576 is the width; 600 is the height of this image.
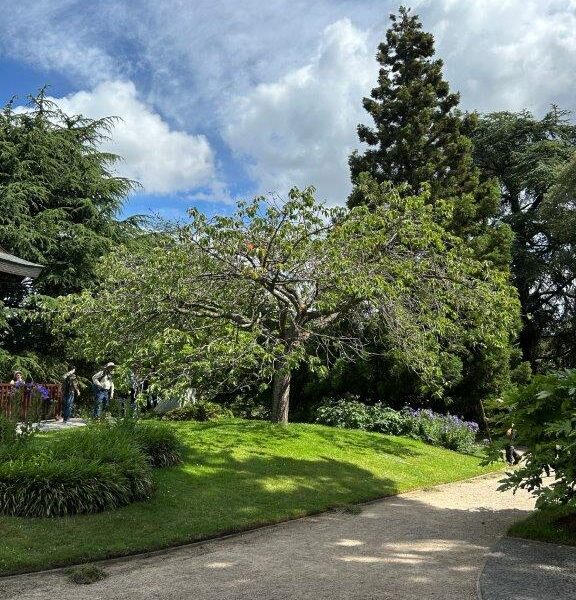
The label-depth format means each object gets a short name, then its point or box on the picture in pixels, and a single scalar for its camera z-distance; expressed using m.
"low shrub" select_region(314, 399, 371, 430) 15.27
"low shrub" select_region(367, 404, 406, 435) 14.88
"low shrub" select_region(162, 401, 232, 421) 14.74
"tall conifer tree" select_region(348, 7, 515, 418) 18.83
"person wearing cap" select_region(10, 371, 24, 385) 14.60
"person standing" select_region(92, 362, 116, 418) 14.59
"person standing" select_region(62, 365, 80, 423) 15.33
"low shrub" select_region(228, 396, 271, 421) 18.80
